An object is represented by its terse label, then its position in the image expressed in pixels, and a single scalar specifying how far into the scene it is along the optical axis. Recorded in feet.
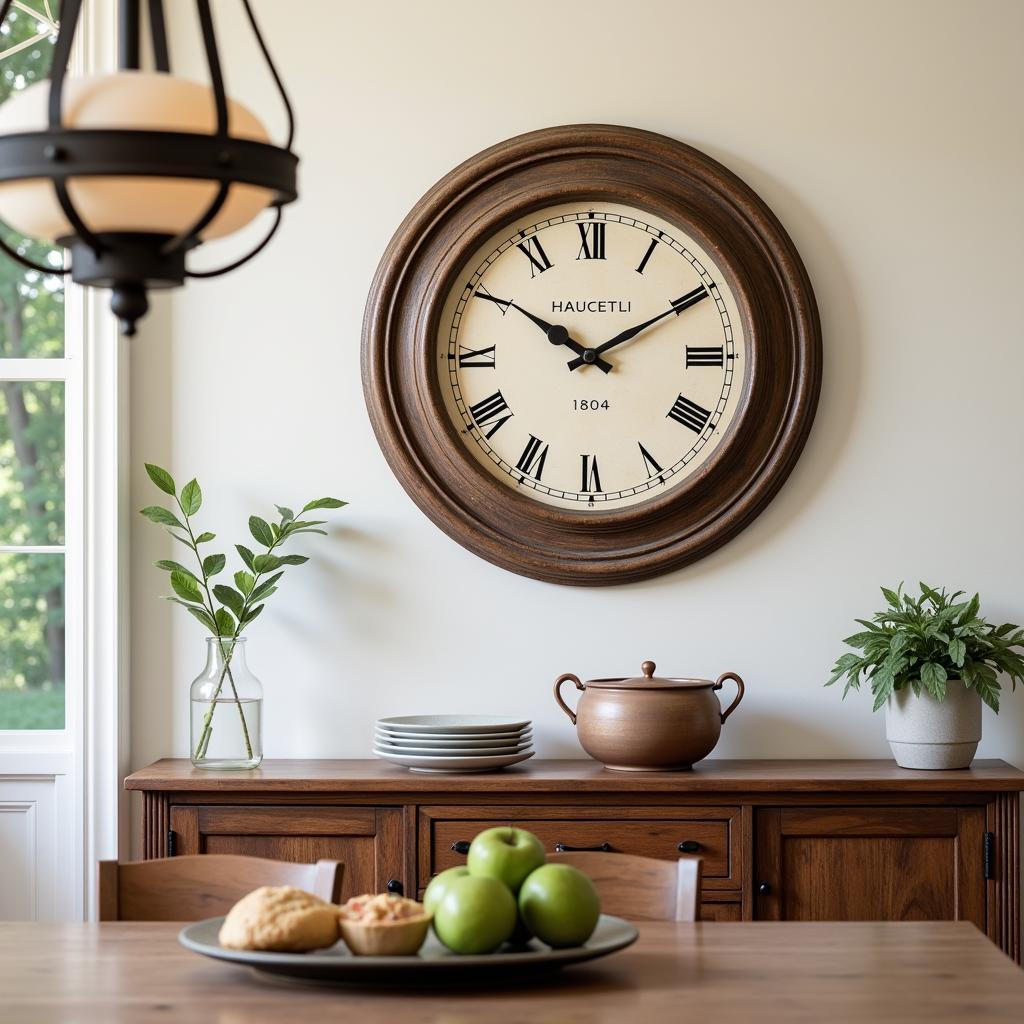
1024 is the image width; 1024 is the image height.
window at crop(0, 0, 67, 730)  11.39
